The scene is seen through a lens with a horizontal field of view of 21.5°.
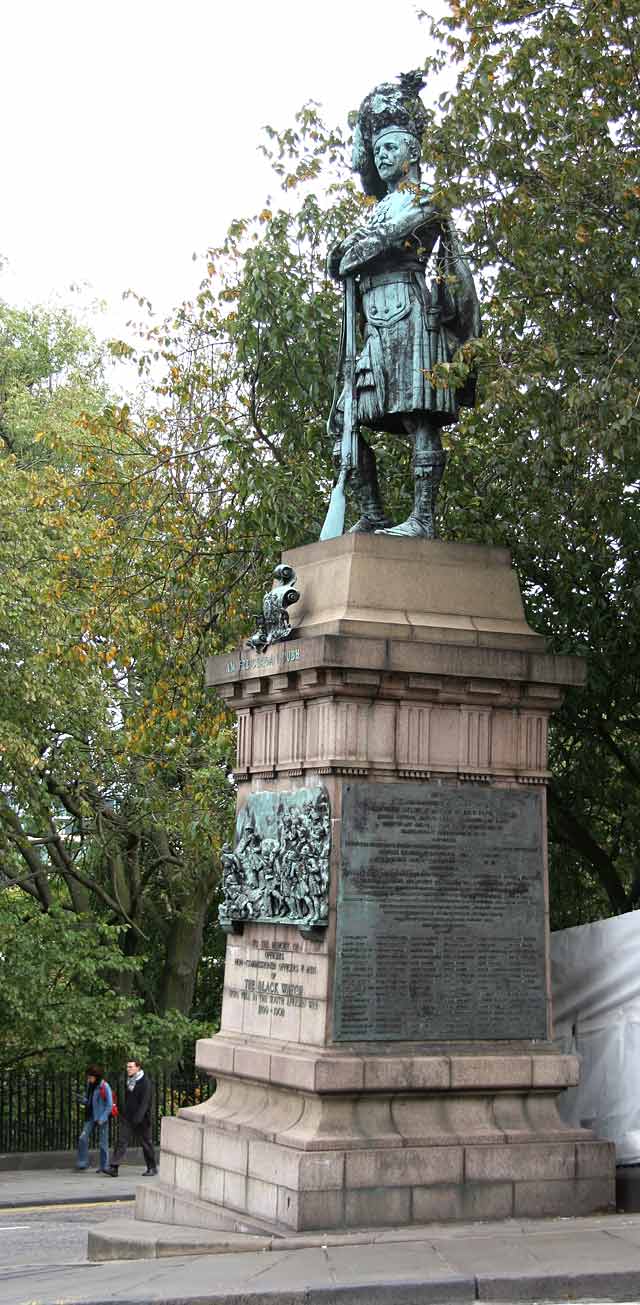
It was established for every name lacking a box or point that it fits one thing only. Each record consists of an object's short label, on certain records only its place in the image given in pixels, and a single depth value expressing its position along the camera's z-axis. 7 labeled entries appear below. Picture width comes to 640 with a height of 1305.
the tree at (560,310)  13.17
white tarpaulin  11.72
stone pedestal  10.44
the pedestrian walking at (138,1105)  22.86
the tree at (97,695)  19.05
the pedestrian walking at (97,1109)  24.73
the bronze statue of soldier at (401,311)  12.27
